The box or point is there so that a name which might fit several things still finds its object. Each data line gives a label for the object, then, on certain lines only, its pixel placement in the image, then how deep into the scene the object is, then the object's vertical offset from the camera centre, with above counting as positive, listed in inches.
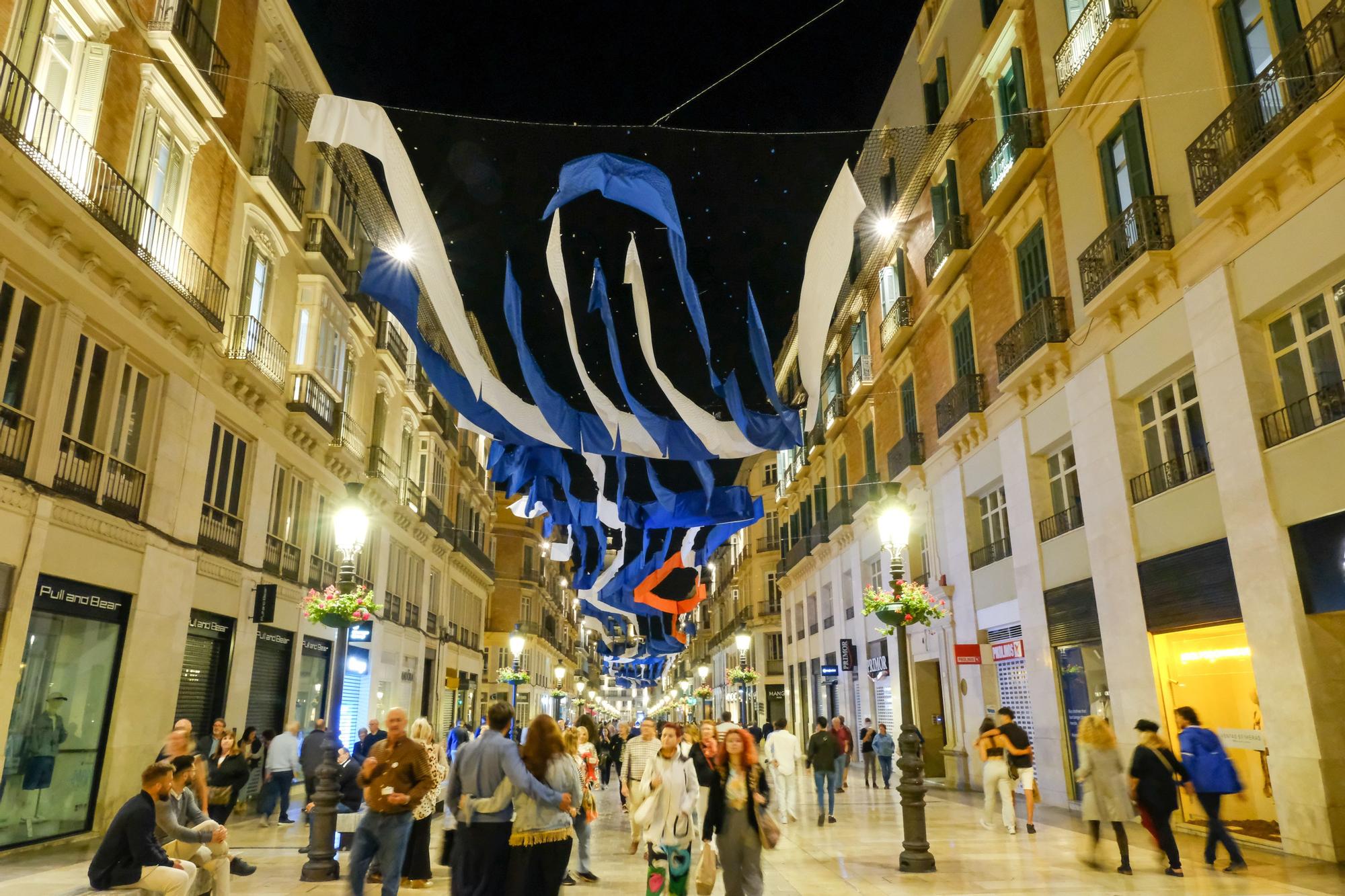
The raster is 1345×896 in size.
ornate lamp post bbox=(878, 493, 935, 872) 380.5 -40.4
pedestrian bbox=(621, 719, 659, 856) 399.9 -26.2
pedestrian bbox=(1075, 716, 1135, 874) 380.2 -33.6
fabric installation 388.8 +186.8
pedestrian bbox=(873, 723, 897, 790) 792.9 -45.4
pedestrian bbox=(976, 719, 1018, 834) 491.2 -41.9
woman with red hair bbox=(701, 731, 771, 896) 270.4 -33.7
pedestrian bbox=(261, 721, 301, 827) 556.1 -38.9
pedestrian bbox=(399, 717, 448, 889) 355.3 -57.3
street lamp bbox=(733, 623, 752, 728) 1216.2 +74.3
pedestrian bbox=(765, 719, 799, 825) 555.2 -36.6
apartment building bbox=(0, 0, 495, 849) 428.5 +200.3
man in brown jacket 271.9 -29.6
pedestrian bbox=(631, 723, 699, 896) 282.4 -36.2
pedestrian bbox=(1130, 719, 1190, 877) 357.1 -37.6
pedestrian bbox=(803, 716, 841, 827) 570.9 -39.1
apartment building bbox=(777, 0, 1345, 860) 394.0 +185.1
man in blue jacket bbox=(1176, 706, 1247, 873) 364.8 -32.6
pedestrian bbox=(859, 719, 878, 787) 838.5 -50.8
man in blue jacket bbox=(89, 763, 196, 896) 229.0 -38.8
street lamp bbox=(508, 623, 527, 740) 1036.5 +66.5
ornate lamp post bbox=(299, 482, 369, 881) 355.9 -48.4
